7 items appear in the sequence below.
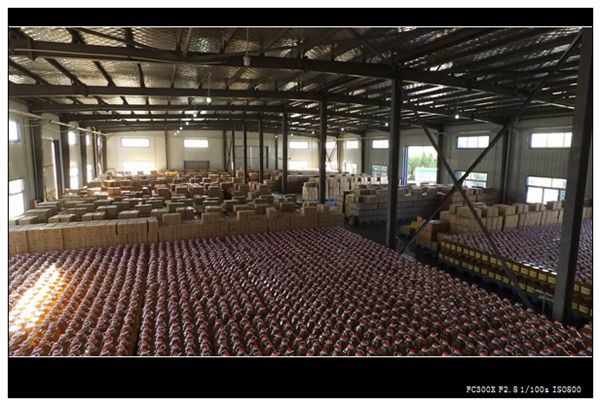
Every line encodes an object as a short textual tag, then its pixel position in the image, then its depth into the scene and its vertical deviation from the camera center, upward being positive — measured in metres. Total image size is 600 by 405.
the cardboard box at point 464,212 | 10.88 -1.44
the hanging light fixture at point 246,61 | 5.87 +1.74
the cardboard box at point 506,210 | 11.63 -1.45
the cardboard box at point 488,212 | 11.22 -1.46
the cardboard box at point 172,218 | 8.30 -1.31
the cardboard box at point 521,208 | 11.91 -1.42
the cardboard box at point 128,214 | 8.85 -1.31
